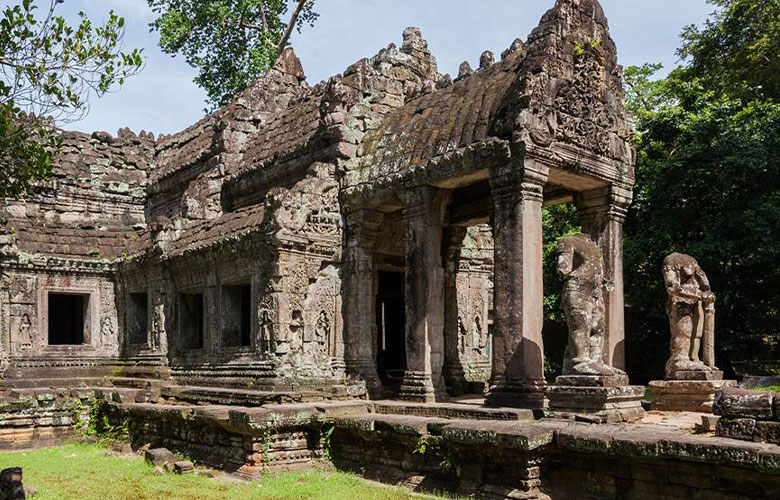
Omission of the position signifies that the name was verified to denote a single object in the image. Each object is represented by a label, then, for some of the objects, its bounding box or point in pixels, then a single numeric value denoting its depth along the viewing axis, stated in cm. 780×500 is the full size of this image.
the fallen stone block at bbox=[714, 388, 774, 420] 716
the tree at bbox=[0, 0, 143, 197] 864
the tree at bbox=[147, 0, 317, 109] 2880
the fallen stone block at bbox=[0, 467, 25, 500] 683
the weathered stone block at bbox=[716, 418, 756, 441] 721
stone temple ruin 902
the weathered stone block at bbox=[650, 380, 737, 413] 1017
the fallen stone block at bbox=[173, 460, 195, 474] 1145
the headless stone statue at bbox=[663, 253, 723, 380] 1063
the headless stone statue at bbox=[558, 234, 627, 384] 909
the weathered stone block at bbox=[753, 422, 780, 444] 699
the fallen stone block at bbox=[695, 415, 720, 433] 786
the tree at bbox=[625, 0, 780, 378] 1744
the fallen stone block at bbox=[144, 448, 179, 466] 1193
